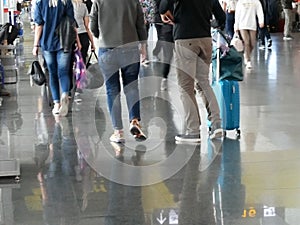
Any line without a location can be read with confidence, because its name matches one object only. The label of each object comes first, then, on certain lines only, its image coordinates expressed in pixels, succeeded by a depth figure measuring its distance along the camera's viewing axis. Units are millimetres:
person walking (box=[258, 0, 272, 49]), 17500
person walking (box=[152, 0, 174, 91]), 9931
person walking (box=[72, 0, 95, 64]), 9961
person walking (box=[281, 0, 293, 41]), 19802
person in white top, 12781
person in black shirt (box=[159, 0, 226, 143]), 6648
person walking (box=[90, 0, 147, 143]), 6664
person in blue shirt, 8055
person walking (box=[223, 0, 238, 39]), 16625
